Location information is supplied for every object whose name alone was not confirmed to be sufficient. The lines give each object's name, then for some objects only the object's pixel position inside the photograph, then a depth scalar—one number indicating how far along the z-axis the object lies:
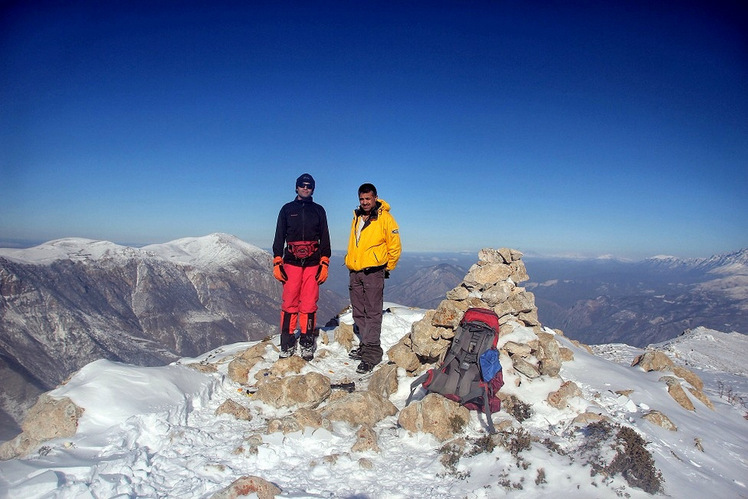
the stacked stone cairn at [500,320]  8.41
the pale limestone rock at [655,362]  10.75
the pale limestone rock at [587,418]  6.39
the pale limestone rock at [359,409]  6.55
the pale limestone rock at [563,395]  7.04
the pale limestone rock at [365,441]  5.68
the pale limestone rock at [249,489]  4.38
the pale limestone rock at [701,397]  9.20
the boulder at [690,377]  10.14
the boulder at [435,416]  6.07
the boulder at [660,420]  6.84
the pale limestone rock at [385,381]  8.04
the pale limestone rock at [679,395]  8.52
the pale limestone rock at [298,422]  5.97
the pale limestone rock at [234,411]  6.91
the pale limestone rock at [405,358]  8.88
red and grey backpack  6.73
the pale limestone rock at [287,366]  8.53
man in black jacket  9.31
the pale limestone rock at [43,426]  5.03
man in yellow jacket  9.15
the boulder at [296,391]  7.48
